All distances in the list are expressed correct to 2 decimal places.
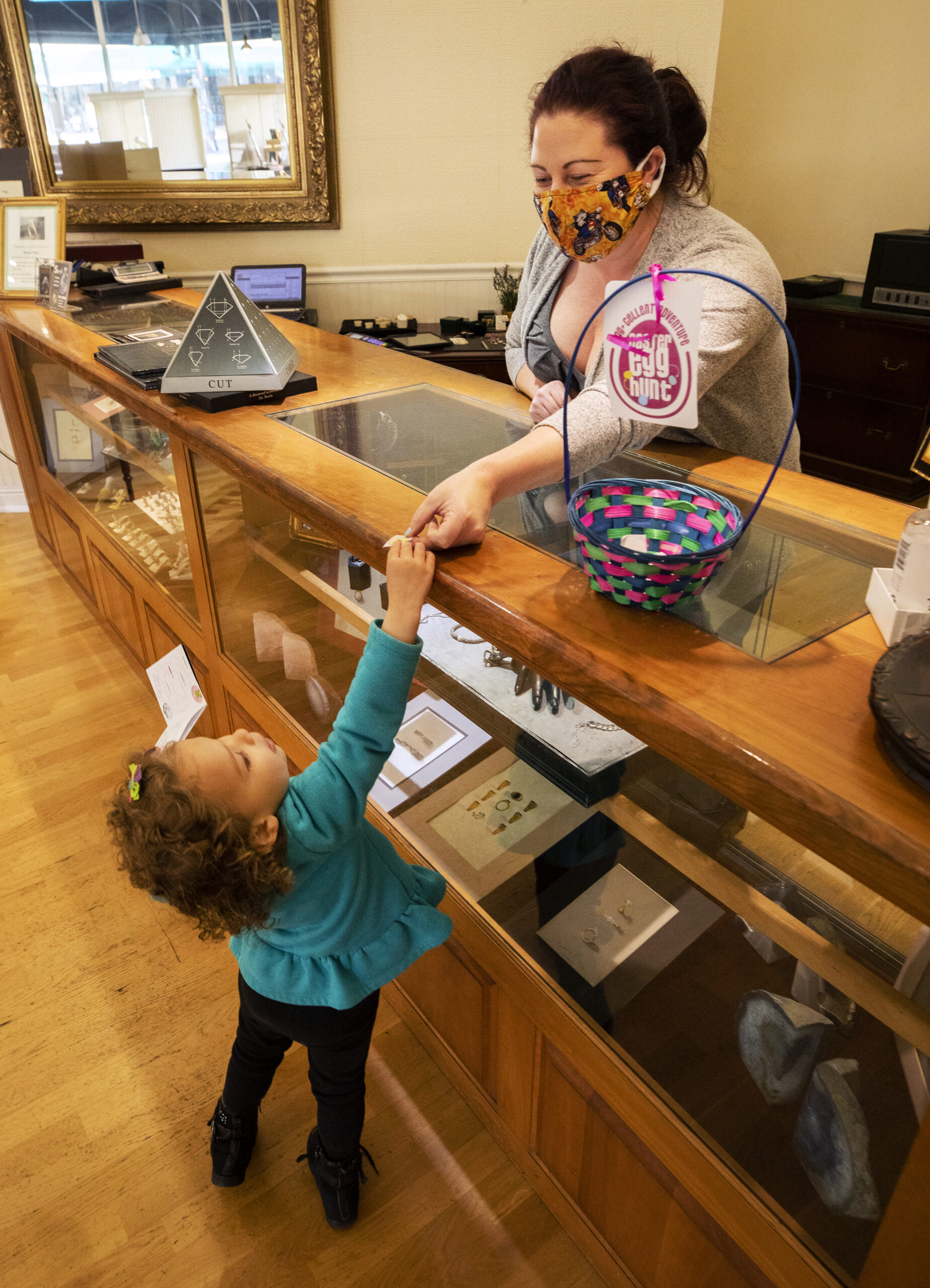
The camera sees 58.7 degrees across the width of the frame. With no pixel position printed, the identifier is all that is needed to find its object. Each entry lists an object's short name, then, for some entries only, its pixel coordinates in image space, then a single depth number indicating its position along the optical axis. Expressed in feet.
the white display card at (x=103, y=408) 8.02
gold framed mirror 10.50
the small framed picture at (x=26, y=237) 9.41
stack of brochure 5.68
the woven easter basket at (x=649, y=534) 2.63
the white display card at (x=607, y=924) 3.99
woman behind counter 3.33
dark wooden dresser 12.19
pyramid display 5.01
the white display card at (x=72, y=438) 9.03
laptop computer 11.75
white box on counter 2.59
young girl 3.11
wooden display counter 2.28
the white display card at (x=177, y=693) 5.15
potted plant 12.28
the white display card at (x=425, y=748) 4.86
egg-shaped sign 2.38
